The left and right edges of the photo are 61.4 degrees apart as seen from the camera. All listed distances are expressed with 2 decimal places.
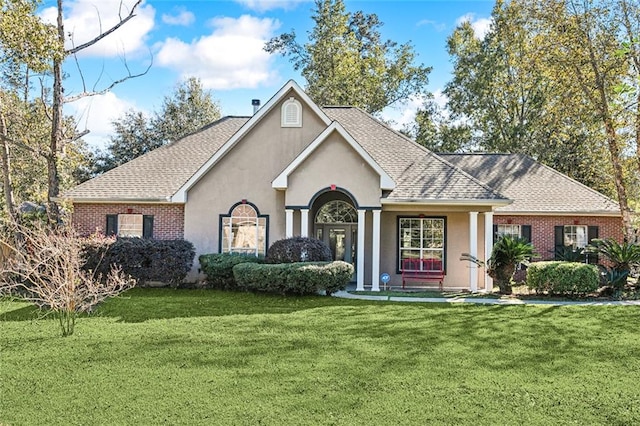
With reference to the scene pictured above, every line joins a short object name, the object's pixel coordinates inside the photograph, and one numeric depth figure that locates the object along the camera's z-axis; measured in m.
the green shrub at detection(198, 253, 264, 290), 16.16
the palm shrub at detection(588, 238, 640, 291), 15.28
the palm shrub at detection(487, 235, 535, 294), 15.34
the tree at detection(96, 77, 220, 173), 33.81
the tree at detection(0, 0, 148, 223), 14.98
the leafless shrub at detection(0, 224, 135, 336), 10.18
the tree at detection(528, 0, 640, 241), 18.14
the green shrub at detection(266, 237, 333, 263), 15.25
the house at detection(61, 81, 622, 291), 16.89
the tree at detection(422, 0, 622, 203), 32.06
